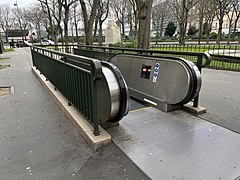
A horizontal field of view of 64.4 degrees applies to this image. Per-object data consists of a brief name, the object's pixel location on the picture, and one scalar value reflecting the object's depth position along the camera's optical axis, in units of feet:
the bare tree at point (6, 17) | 162.91
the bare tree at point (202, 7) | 101.46
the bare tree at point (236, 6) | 94.11
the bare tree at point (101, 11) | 93.14
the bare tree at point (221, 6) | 81.80
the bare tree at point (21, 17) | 148.87
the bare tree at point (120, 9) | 114.93
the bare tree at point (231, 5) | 94.34
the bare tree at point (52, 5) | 86.02
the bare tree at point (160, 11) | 123.44
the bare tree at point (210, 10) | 97.84
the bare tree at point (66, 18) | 59.44
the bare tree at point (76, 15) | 123.67
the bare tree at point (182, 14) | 77.30
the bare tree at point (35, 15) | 128.96
